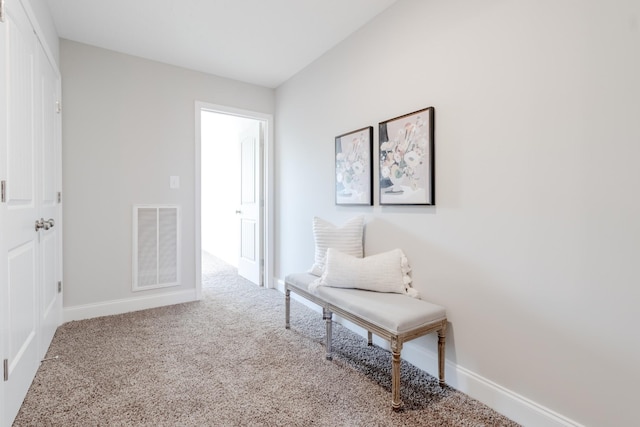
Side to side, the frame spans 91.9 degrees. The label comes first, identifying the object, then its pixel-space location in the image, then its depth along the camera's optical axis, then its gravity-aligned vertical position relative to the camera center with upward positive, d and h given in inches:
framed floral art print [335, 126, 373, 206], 88.1 +13.8
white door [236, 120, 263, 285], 144.0 +5.3
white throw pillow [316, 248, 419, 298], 75.9 -15.2
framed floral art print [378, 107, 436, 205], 70.9 +13.1
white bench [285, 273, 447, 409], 59.8 -22.0
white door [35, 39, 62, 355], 75.2 +6.3
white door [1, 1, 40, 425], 54.1 -1.0
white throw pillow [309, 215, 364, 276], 89.7 -7.5
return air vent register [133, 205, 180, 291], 113.6 -12.4
